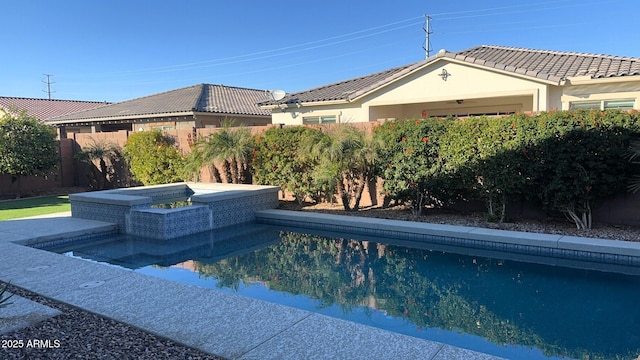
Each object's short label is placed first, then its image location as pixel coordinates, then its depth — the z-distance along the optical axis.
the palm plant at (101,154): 19.28
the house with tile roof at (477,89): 13.84
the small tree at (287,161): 13.59
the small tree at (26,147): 17.22
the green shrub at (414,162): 11.46
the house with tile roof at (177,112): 23.20
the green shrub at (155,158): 17.22
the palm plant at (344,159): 12.18
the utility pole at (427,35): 40.91
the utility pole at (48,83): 67.31
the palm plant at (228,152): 14.75
